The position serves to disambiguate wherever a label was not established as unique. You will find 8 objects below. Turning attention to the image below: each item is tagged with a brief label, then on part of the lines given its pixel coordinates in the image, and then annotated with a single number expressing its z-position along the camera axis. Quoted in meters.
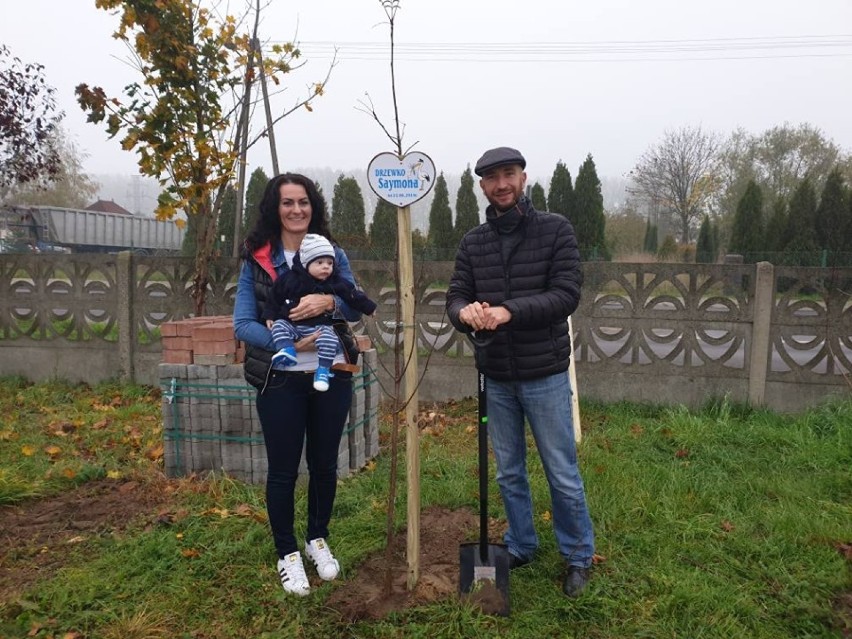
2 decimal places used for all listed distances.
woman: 2.78
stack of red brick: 4.25
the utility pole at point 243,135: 6.29
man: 2.73
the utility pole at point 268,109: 6.48
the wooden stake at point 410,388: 2.66
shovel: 2.82
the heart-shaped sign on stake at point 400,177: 2.63
